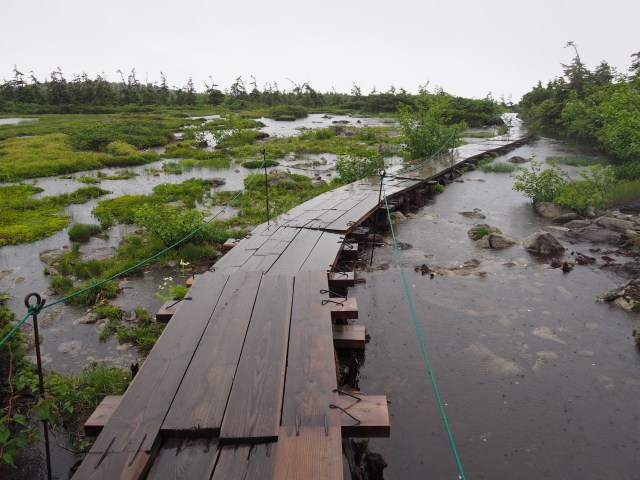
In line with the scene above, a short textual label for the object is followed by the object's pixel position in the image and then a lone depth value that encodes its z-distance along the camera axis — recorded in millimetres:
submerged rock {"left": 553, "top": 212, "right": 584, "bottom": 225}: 11320
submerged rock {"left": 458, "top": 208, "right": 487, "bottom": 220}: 11914
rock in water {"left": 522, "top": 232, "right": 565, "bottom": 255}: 9050
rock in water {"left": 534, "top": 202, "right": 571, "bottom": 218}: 11789
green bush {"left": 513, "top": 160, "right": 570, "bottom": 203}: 12391
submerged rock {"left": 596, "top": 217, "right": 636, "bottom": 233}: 10125
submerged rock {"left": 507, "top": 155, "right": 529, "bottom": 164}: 19770
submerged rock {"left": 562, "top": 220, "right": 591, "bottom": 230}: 10656
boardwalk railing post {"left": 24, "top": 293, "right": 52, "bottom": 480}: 3148
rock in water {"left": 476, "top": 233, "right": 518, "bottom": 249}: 9469
